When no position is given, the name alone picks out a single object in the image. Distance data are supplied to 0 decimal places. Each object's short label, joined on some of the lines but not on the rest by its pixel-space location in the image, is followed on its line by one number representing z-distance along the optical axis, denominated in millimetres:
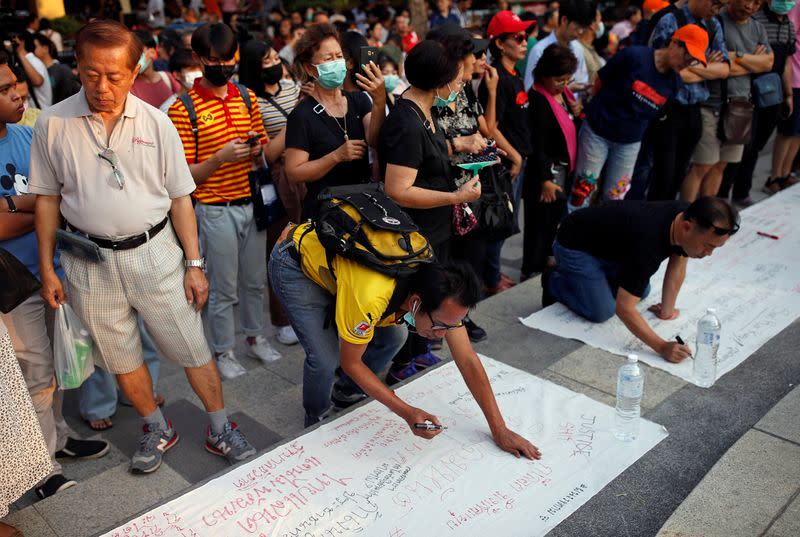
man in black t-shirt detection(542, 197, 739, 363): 3443
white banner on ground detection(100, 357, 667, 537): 2535
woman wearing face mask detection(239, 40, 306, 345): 3906
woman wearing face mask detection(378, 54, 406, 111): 4395
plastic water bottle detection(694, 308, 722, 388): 3482
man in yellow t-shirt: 2500
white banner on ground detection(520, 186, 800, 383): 3847
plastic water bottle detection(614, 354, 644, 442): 3098
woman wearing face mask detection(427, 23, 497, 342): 3680
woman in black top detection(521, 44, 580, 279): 4660
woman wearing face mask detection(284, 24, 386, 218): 3447
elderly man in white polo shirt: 2652
